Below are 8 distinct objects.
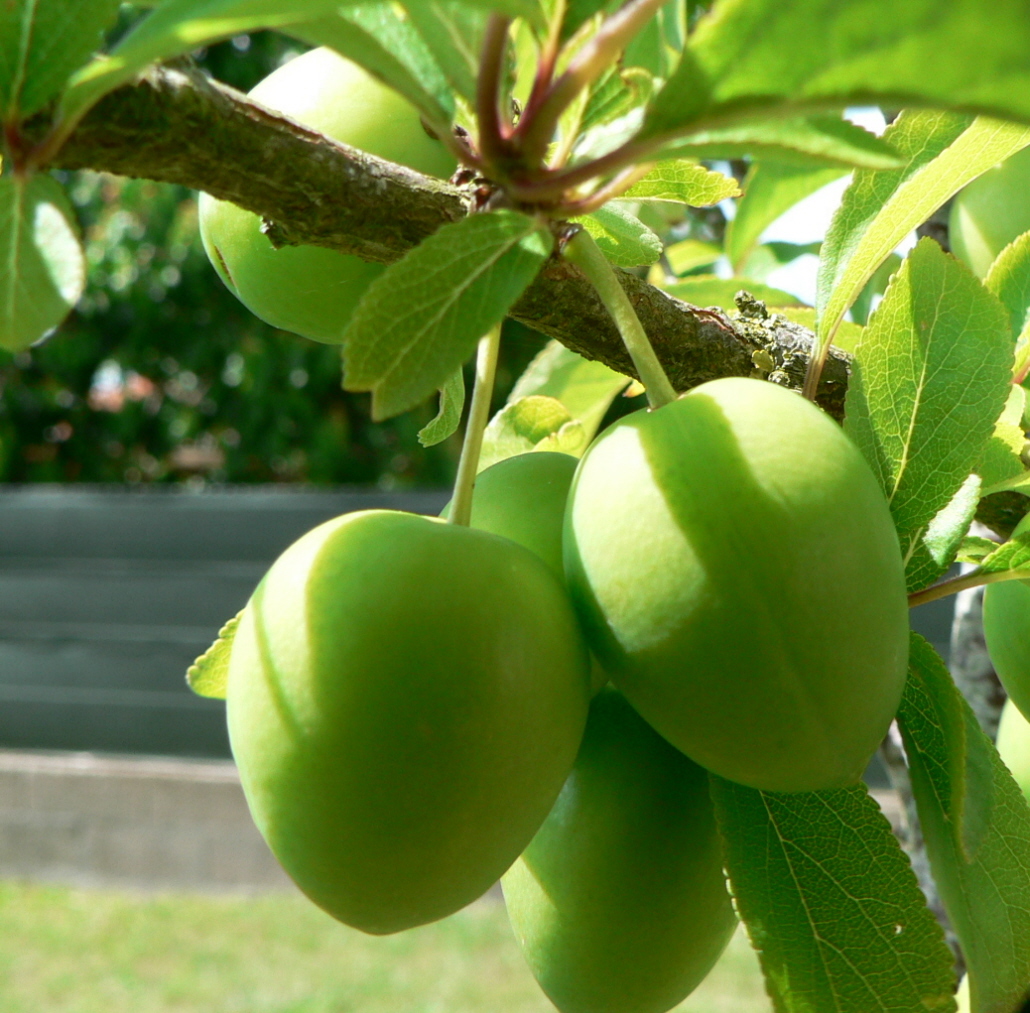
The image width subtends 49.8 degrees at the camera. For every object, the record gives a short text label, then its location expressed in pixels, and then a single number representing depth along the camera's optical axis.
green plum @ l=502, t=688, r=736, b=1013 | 0.32
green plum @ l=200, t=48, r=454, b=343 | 0.37
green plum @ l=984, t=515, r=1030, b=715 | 0.37
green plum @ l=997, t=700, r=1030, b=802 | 0.46
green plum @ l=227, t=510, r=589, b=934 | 0.26
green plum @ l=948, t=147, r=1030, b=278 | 0.55
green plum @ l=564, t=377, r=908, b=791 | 0.26
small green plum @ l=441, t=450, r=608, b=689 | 0.33
